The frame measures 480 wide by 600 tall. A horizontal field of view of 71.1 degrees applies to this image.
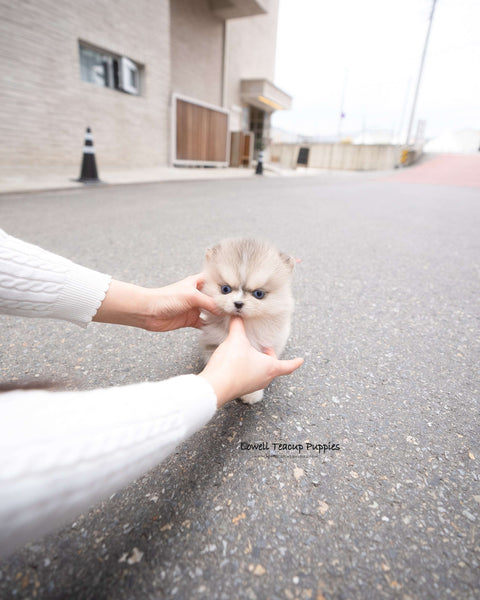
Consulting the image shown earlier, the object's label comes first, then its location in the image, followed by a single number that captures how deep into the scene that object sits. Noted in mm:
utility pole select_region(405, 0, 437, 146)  22953
